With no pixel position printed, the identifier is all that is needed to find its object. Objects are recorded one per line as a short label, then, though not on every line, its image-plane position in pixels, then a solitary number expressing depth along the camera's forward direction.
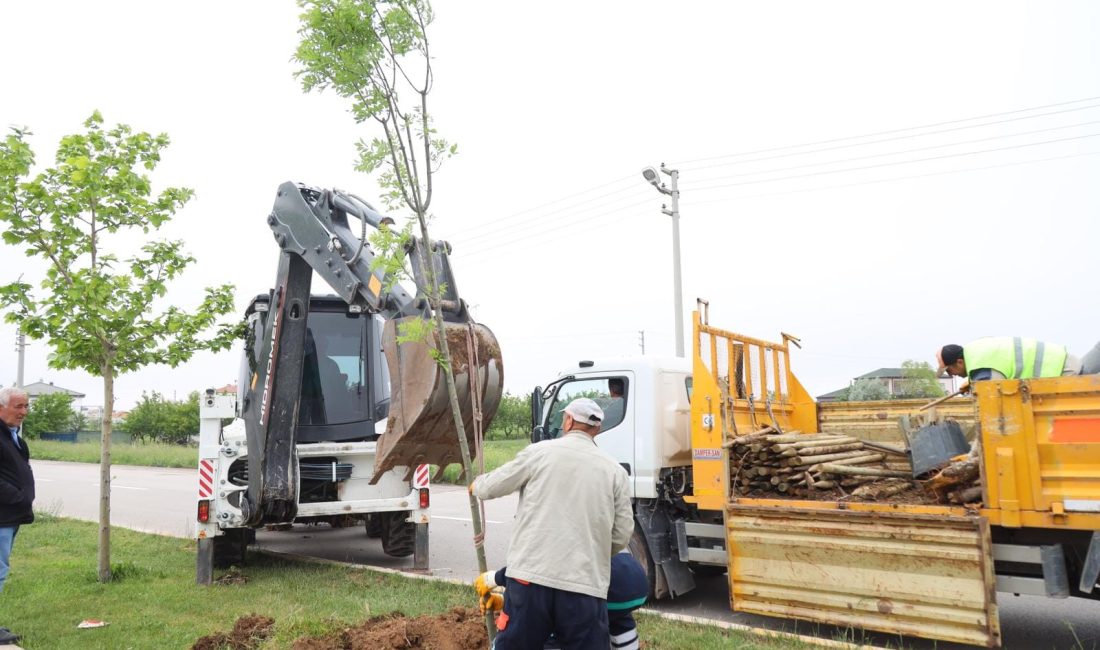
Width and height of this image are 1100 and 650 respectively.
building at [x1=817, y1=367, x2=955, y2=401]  40.88
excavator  4.38
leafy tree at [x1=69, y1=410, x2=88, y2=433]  57.73
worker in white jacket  3.47
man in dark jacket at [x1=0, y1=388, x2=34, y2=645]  5.68
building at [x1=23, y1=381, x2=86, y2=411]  86.28
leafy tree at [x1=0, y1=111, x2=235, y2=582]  7.54
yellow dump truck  5.00
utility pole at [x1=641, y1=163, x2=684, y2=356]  17.77
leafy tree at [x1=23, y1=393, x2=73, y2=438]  53.38
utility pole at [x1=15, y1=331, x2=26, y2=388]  42.00
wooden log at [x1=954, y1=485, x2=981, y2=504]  5.36
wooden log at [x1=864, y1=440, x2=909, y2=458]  6.15
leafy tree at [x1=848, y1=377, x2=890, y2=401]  35.46
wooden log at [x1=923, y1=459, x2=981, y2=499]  5.45
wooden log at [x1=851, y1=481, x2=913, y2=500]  5.81
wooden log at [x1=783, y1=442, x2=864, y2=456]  6.38
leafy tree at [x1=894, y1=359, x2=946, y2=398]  38.72
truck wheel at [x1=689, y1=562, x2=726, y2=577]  8.33
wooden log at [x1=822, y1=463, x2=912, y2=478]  5.99
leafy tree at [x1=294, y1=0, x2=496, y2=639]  4.12
